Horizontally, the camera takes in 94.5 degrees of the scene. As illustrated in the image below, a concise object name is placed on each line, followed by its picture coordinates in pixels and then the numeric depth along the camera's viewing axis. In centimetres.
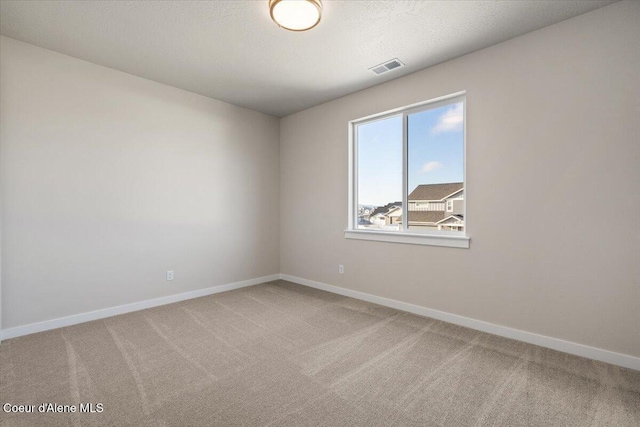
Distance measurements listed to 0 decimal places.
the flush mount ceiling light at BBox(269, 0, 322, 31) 210
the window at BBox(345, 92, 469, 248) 312
